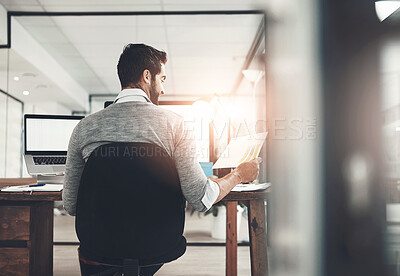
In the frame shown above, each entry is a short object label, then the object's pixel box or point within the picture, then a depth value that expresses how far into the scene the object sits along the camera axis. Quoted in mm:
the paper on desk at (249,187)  1595
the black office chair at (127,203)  993
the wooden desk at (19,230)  1655
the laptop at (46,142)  2068
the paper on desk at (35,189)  1681
